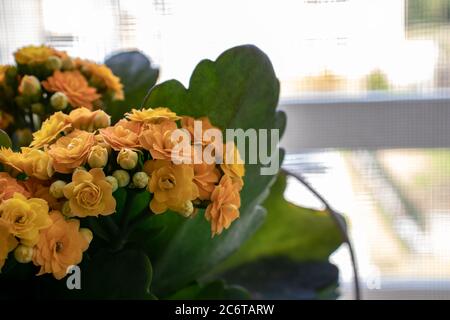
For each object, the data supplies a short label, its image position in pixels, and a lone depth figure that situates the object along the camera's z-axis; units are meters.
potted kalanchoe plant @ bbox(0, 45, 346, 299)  0.35
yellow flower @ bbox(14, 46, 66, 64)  0.43
